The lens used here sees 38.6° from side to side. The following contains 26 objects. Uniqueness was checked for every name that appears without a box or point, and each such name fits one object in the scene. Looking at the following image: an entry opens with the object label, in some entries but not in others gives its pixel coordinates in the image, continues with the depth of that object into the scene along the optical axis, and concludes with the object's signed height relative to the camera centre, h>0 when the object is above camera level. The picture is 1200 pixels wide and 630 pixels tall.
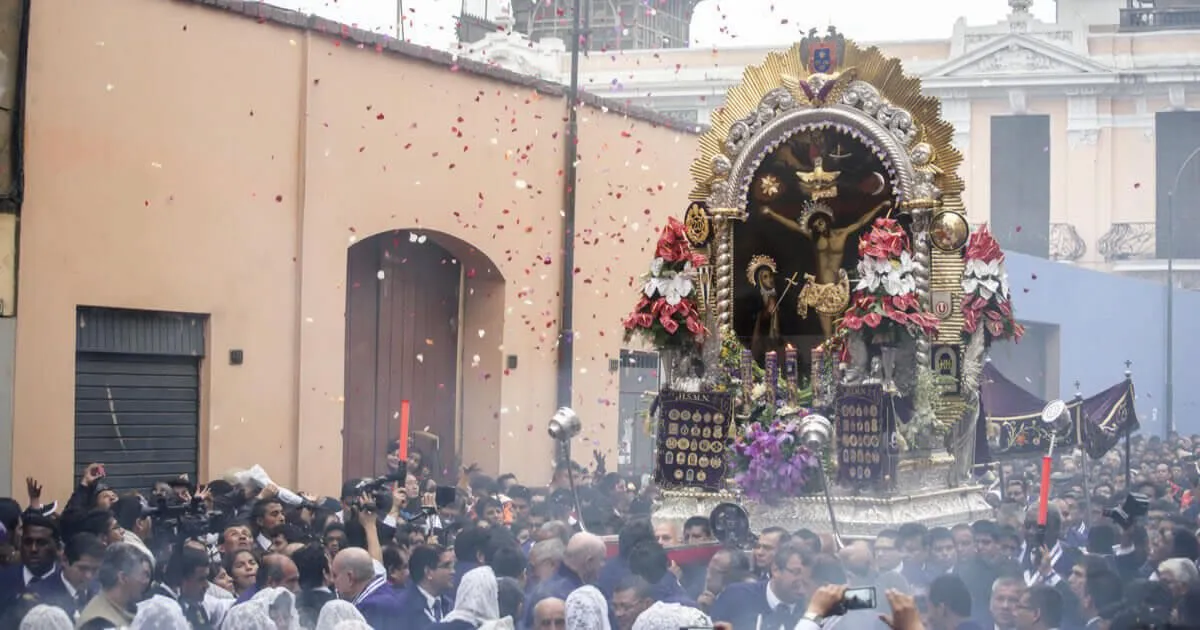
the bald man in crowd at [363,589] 8.93 -1.12
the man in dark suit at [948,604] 8.38 -1.07
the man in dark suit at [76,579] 9.59 -1.18
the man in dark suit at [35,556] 9.99 -1.09
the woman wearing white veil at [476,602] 8.38 -1.11
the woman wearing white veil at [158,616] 7.86 -1.12
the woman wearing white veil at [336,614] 7.98 -1.11
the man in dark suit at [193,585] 9.11 -1.14
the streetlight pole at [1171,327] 29.38 +1.10
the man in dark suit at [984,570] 10.31 -1.15
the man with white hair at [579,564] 9.16 -1.00
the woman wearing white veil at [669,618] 7.33 -1.02
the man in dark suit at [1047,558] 11.05 -1.17
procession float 14.65 +0.68
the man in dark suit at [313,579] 8.91 -1.10
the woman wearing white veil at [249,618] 7.68 -1.10
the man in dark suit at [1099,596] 9.07 -1.11
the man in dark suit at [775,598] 9.08 -1.17
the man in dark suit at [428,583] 9.28 -1.13
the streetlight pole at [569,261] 21.44 +1.48
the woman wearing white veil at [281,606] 8.05 -1.10
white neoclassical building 32.44 +5.09
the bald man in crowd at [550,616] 7.68 -1.06
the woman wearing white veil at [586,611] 7.68 -1.04
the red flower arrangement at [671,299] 15.36 +0.74
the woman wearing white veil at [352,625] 7.38 -1.08
